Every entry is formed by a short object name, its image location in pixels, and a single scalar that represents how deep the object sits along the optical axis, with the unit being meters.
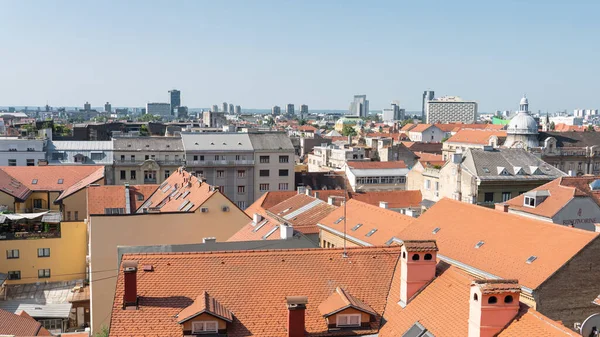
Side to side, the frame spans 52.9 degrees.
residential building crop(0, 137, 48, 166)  86.25
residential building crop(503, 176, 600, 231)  44.81
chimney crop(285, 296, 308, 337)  20.16
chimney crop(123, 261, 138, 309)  20.48
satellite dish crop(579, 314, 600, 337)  23.03
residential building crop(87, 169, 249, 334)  39.88
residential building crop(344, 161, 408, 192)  89.00
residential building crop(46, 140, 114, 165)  84.44
